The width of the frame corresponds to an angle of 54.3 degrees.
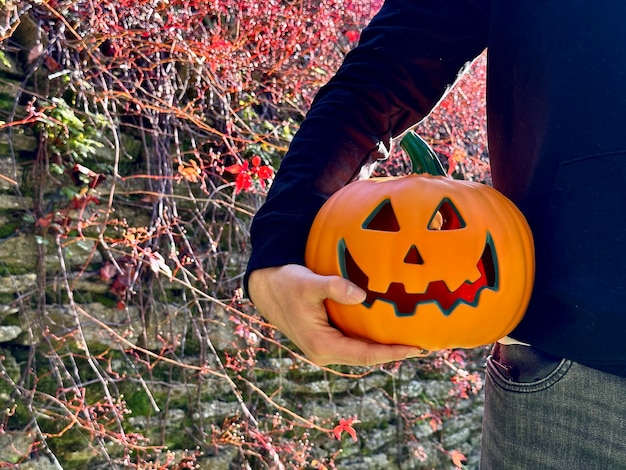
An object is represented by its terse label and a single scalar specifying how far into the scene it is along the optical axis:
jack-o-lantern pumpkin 0.87
